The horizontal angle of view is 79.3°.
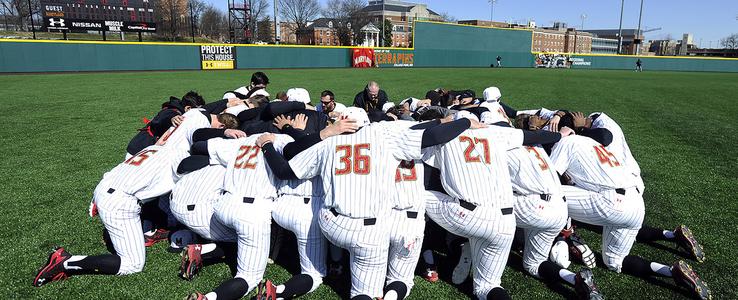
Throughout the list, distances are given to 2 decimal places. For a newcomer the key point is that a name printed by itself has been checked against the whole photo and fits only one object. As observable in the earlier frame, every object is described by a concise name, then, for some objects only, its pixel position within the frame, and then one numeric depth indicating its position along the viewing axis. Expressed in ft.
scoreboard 105.09
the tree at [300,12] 254.06
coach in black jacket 23.90
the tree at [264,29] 244.01
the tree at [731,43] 341.45
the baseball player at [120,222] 11.73
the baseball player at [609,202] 11.40
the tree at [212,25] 253.03
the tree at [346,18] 260.01
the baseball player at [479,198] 9.90
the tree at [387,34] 260.83
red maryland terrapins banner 123.95
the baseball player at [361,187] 9.64
